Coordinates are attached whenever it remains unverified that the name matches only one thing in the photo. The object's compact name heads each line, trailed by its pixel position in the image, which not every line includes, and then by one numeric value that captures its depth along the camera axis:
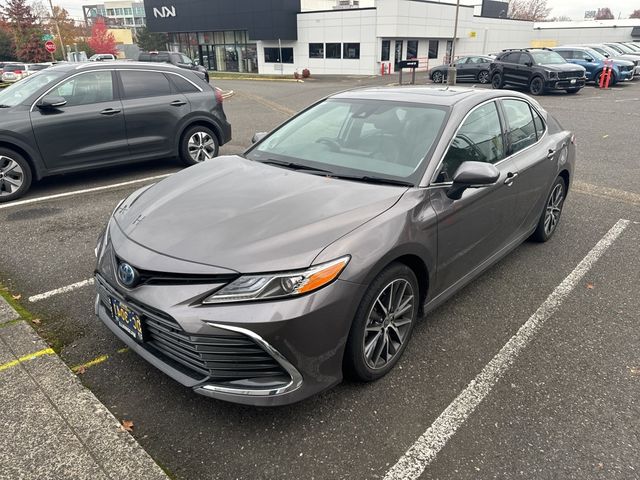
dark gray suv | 6.24
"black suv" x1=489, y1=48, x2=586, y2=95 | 18.83
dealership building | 35.16
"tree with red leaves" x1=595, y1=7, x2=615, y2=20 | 110.04
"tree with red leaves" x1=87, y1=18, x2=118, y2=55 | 62.50
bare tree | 91.69
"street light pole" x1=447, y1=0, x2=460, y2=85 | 23.26
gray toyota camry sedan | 2.29
